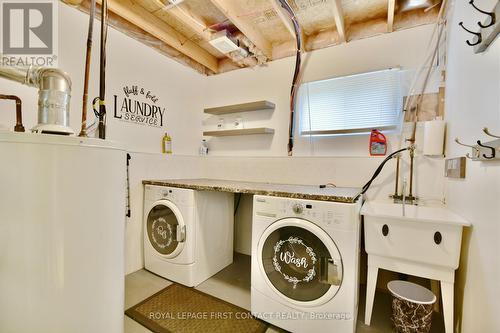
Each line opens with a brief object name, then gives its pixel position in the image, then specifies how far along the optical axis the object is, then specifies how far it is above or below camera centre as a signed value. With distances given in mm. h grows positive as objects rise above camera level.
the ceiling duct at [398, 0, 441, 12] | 1803 +1391
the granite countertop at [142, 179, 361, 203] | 1326 -221
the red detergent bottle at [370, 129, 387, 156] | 1965 +199
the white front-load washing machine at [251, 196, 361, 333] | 1289 -655
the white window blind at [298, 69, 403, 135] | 1976 +606
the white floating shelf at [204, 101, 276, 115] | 2439 +644
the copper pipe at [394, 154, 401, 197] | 1839 -111
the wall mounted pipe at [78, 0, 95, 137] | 1568 +741
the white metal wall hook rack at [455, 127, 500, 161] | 863 +75
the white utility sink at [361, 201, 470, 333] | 1247 -492
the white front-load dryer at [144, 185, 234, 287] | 1952 -714
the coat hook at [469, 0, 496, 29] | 863 +608
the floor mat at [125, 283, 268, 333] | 1494 -1173
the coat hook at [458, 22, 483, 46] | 1002 +609
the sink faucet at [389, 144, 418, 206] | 1807 -228
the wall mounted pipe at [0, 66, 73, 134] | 1008 +315
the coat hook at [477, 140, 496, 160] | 888 +66
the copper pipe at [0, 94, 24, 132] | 1169 +266
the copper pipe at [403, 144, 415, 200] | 1800 +25
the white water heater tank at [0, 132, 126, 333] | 789 -301
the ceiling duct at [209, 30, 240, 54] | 2141 +1212
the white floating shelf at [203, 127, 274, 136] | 2478 +357
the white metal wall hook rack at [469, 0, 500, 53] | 834 +585
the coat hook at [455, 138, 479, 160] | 1029 +79
